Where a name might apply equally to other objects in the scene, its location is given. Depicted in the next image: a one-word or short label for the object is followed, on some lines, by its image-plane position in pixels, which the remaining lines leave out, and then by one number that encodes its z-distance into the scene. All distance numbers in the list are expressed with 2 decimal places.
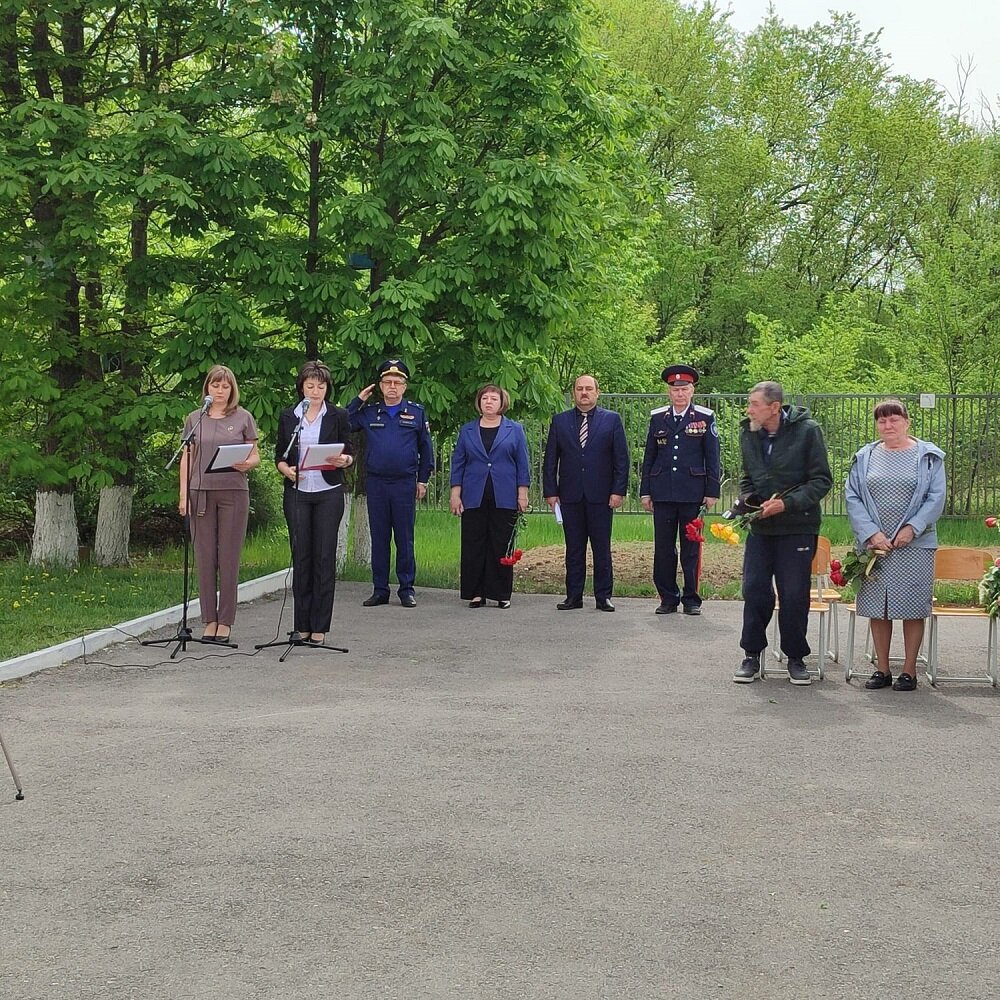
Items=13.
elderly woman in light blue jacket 9.09
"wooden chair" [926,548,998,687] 9.34
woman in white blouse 10.61
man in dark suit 13.05
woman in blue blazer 13.12
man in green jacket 9.23
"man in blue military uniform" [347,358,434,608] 13.10
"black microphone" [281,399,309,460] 10.93
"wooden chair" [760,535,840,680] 9.57
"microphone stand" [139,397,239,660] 10.37
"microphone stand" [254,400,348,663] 10.41
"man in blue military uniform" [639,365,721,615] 12.75
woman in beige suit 10.66
